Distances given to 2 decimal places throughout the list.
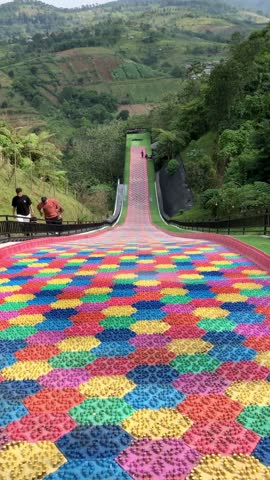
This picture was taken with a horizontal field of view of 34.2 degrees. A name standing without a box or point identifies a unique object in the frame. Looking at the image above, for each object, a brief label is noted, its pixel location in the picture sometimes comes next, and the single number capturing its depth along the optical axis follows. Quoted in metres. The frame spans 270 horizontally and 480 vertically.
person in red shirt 13.12
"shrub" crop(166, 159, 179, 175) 41.97
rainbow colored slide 1.91
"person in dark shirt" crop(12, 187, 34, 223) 10.76
